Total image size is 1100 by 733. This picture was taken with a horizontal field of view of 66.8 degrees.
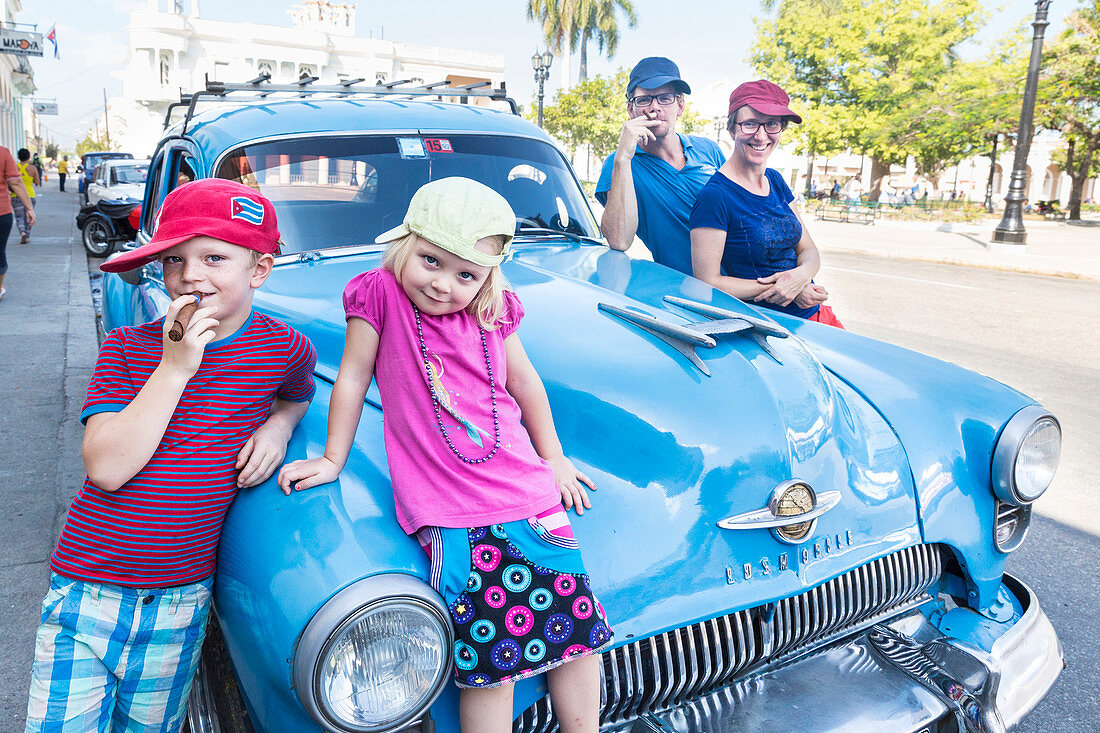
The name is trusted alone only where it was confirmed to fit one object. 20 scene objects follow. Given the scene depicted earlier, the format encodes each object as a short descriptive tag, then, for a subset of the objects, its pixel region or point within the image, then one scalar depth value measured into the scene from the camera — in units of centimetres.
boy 166
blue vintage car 149
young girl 157
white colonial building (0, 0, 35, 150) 4873
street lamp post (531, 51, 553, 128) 2867
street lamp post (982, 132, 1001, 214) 3883
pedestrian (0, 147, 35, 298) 905
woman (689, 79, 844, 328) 321
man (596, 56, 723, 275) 354
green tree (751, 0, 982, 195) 3322
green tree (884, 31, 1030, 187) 2989
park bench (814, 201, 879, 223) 3109
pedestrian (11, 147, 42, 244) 1573
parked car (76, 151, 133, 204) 2417
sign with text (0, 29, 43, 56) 2209
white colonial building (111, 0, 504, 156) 6166
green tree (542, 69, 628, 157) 3947
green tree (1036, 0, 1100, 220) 2686
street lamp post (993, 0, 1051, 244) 1686
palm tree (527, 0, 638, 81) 5016
